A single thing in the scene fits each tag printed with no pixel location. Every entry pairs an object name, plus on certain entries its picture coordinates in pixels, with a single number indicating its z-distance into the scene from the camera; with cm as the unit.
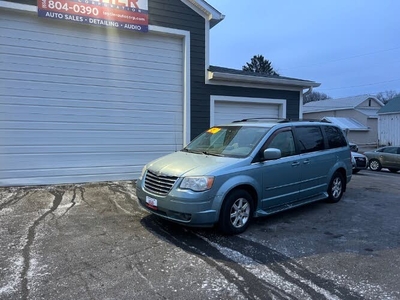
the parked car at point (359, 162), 1377
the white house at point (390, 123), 2942
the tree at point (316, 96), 7025
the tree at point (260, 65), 4812
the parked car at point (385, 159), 1759
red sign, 802
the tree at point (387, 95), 7409
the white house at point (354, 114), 3616
